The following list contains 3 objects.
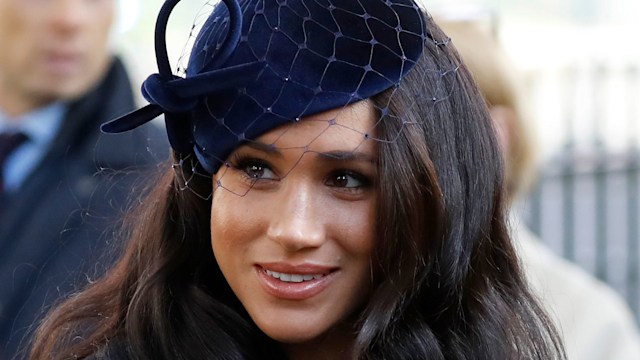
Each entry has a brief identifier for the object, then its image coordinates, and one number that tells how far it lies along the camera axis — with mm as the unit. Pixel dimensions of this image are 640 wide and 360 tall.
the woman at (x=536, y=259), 6754
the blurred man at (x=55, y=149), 6213
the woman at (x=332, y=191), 4242
